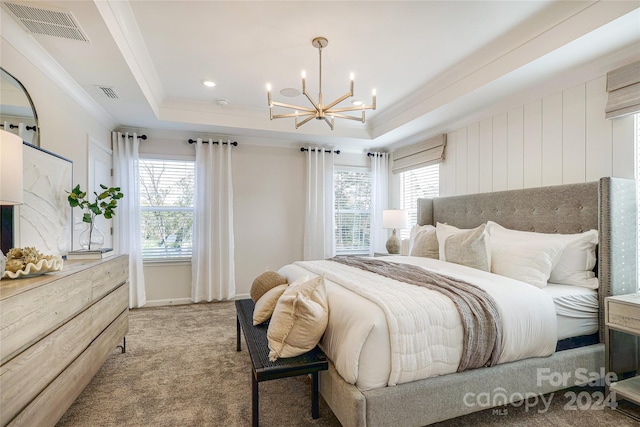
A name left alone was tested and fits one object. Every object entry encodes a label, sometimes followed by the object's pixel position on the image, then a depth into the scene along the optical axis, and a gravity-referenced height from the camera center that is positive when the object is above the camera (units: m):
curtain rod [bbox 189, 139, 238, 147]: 4.60 +1.06
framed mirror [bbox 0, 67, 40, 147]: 1.98 +0.70
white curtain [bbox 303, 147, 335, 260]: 5.11 +0.11
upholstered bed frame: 1.58 -0.88
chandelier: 2.57 +0.87
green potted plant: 2.62 -0.05
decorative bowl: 1.60 -0.29
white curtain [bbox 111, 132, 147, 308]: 4.25 +0.05
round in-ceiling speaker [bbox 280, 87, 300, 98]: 3.62 +1.43
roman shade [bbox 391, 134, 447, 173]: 4.26 +0.88
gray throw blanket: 1.75 -0.62
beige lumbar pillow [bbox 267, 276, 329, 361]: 1.77 -0.65
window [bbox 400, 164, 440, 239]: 4.53 +0.42
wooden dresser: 1.32 -0.65
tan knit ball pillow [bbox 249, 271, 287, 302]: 2.72 -0.61
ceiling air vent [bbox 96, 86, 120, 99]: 3.03 +1.21
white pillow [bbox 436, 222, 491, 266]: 3.26 -0.21
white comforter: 1.60 -0.64
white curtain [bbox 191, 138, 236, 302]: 4.55 -0.18
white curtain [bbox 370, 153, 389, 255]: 5.50 +0.31
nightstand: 1.95 -0.71
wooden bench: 1.66 -0.82
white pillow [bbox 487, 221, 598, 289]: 2.37 -0.36
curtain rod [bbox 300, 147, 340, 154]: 5.12 +1.05
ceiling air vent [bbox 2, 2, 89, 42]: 1.89 +1.22
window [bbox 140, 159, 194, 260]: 4.54 +0.09
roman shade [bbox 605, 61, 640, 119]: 2.24 +0.90
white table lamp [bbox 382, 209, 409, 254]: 4.64 -0.14
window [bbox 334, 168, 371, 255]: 5.46 +0.07
